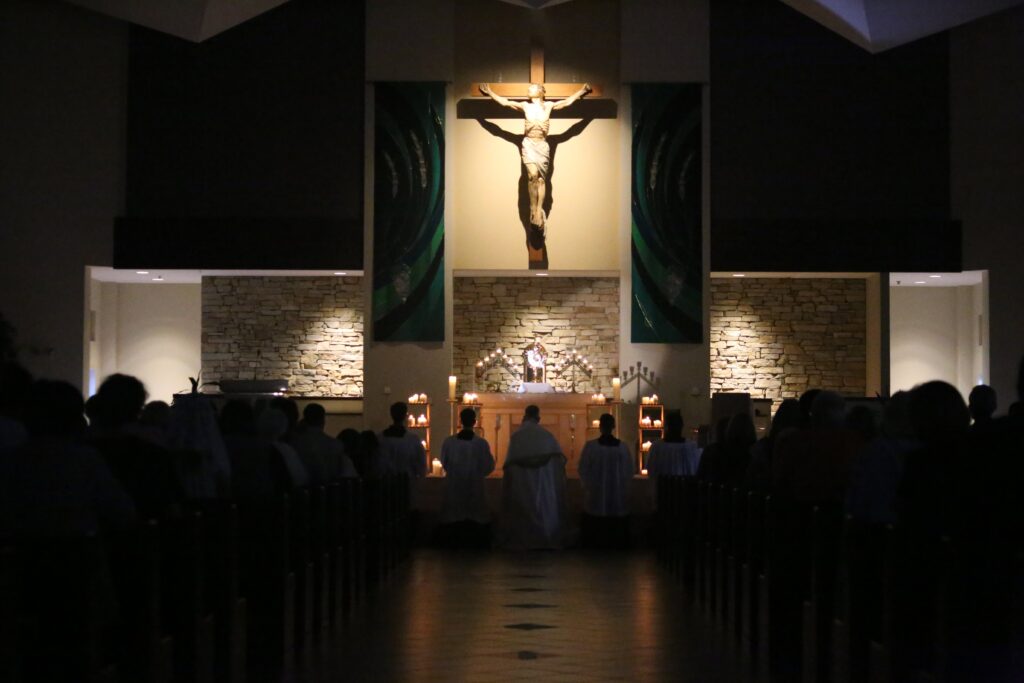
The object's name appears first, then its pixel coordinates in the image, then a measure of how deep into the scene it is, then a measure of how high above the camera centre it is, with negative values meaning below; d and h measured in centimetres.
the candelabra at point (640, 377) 1672 +12
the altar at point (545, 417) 1591 -35
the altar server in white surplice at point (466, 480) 1298 -86
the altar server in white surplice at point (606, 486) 1309 -91
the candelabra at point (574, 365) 1767 +25
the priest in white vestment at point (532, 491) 1286 -94
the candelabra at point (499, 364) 1773 +27
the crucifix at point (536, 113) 1648 +315
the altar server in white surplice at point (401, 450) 1280 -58
